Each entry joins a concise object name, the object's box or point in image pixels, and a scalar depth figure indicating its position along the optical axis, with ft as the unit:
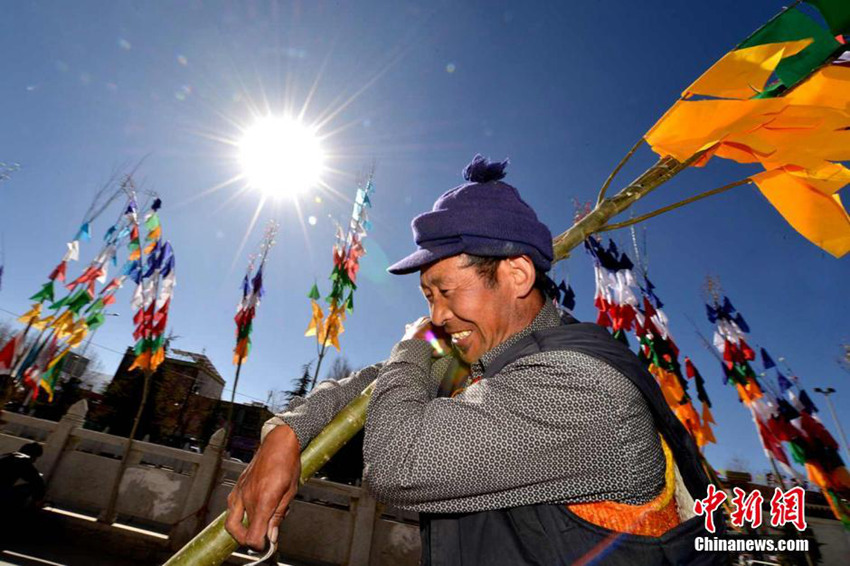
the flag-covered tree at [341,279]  33.40
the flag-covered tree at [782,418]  27.32
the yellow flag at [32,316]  28.66
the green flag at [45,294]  29.84
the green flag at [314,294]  35.45
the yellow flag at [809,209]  4.48
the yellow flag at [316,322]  33.94
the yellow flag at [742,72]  4.17
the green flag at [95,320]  31.32
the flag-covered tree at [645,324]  28.63
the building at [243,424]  110.83
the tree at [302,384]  120.37
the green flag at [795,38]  4.16
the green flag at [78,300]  29.98
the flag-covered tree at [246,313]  34.22
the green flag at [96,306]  31.36
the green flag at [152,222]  33.83
